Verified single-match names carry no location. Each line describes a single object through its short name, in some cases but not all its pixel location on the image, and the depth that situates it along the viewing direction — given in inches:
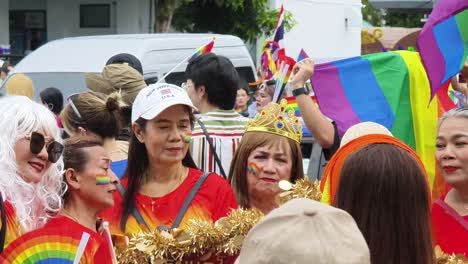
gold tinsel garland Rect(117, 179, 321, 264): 233.0
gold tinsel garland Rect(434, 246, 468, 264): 220.6
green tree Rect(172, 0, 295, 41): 1445.3
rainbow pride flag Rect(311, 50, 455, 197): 354.4
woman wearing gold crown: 304.9
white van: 661.0
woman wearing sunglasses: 249.9
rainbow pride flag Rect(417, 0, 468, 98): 356.1
